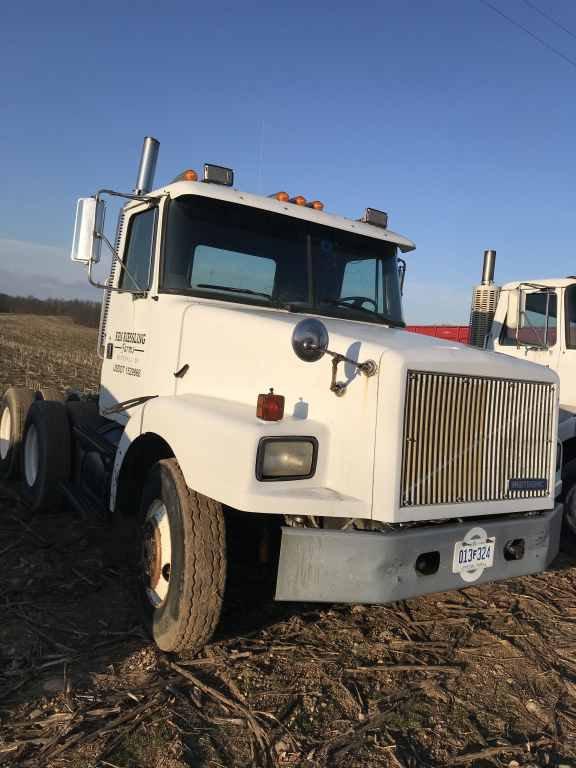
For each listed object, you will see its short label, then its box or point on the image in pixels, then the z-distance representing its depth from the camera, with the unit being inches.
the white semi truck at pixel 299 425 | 123.6
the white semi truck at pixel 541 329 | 240.1
